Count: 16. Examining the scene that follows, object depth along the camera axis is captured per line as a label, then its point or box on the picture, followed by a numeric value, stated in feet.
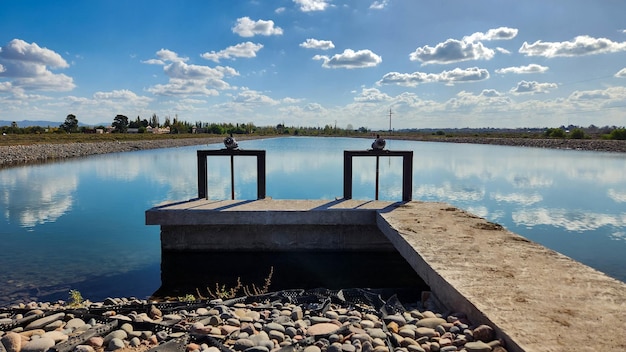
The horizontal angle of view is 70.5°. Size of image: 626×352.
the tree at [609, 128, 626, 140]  236.22
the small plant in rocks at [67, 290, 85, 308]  20.43
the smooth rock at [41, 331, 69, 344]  14.05
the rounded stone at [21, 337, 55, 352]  13.28
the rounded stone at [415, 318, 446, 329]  14.90
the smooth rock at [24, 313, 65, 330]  15.53
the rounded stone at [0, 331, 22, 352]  13.32
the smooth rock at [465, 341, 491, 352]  12.22
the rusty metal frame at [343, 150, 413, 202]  35.99
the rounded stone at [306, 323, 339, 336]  14.69
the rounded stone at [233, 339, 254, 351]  13.52
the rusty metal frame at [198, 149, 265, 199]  35.88
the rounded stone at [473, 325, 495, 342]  12.90
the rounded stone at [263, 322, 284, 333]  15.03
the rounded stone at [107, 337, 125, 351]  13.70
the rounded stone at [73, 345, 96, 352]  13.25
